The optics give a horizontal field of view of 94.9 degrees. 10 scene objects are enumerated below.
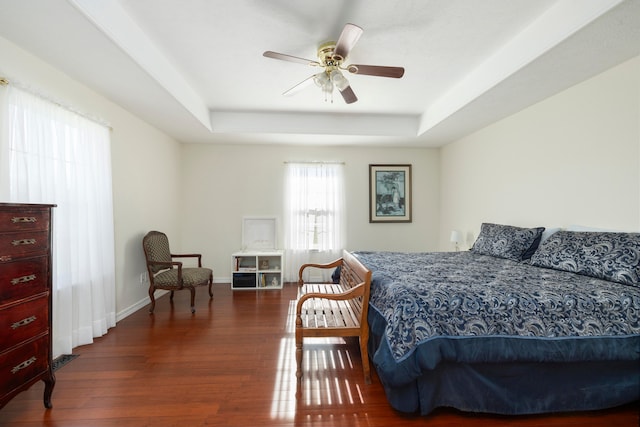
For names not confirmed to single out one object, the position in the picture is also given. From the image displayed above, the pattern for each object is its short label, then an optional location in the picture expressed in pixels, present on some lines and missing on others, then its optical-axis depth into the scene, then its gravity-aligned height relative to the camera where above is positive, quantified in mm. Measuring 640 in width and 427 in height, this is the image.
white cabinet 4570 -935
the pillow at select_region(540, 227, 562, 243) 2855 -219
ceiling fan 2078 +1164
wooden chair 3508 -780
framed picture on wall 5191 +290
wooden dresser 1494 -477
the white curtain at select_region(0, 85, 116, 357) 2098 +157
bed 1661 -780
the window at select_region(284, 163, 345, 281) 5027 -61
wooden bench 2031 -837
